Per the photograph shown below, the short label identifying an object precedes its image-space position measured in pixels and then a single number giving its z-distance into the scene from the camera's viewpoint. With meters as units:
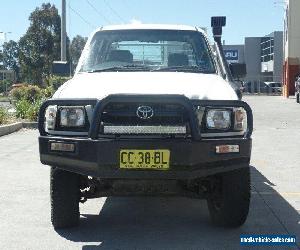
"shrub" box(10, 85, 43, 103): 19.79
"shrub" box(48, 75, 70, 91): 19.05
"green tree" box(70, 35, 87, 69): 87.25
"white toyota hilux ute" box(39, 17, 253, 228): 4.48
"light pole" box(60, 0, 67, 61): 23.33
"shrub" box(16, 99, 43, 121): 16.50
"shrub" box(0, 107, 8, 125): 15.33
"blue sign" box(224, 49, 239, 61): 50.35
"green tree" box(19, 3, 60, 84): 51.50
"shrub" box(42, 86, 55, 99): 18.33
